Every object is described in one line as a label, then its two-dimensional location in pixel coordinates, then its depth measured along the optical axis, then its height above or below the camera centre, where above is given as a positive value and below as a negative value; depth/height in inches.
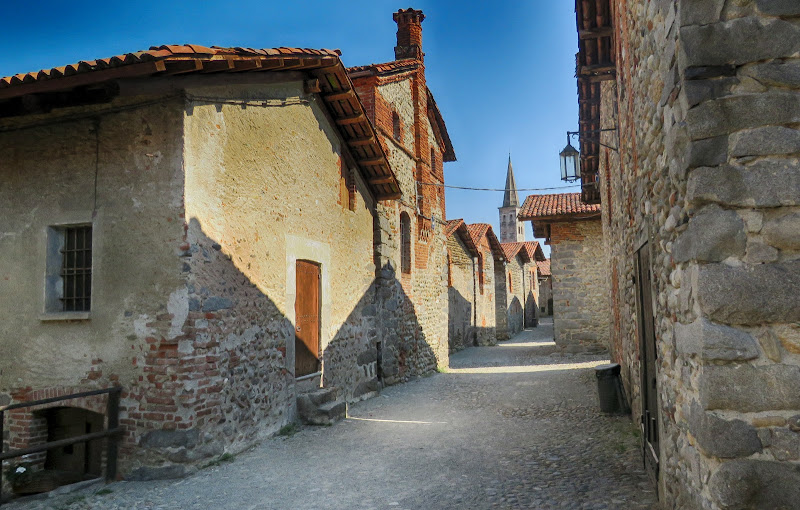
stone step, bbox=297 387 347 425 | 283.1 -57.5
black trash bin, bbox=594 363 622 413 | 286.5 -51.1
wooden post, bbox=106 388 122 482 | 202.8 -51.0
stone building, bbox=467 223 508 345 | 851.4 +19.2
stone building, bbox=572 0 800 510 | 94.1 +9.1
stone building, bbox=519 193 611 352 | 590.2 +22.8
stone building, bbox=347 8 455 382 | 423.8 +81.9
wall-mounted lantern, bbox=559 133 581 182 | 331.0 +85.7
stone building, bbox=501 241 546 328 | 1079.0 +51.4
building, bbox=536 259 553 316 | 1558.4 +20.1
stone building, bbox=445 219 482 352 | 732.7 +19.7
